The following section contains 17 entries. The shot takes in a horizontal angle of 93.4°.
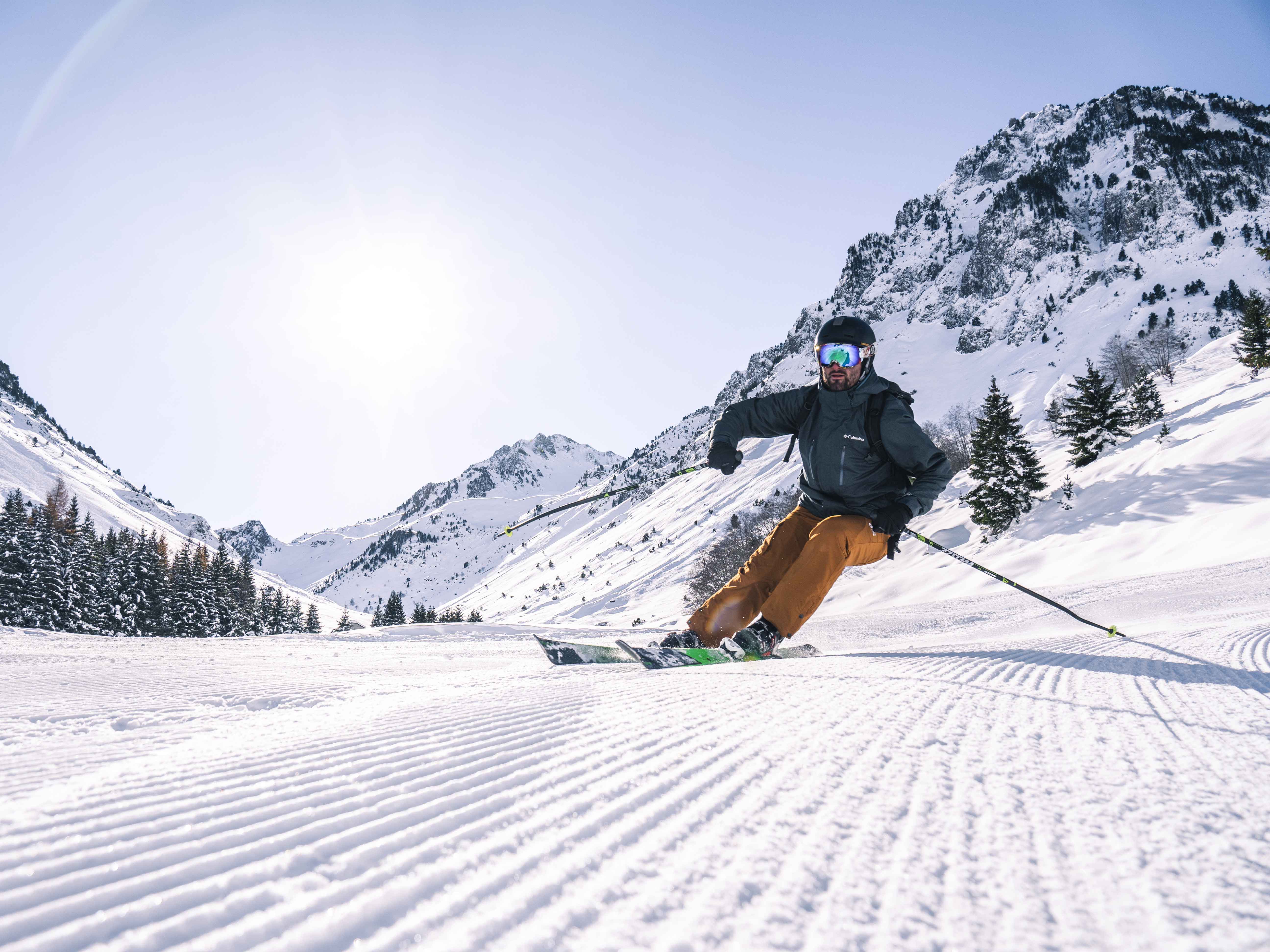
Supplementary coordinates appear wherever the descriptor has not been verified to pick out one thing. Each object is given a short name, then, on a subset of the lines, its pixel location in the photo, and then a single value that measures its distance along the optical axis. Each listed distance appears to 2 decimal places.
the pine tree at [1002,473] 27.62
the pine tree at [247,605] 42.22
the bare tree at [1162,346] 72.12
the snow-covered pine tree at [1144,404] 32.53
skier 3.97
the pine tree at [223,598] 37.94
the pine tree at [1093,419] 29.17
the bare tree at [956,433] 55.66
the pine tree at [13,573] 29.31
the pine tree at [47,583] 29.98
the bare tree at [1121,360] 64.94
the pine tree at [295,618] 57.81
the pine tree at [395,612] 60.78
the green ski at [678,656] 3.51
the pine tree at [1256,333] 30.16
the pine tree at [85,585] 31.41
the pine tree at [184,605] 35.12
